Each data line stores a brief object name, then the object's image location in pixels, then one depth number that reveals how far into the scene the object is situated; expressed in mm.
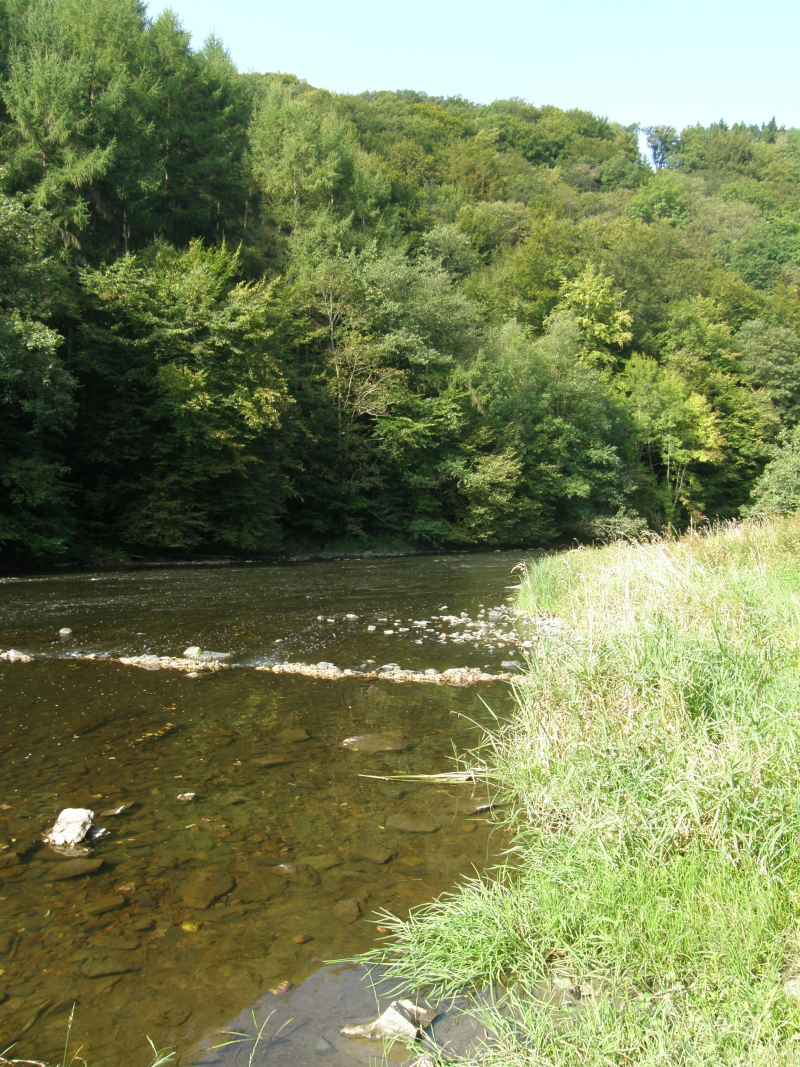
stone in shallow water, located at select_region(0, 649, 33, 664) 11550
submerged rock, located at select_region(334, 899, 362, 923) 4773
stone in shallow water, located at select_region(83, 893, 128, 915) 4793
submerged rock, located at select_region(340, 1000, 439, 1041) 3662
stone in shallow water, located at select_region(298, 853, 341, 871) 5391
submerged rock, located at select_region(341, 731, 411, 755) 7815
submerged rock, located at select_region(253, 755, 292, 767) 7339
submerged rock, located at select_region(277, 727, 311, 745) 8078
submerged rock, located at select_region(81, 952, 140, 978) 4191
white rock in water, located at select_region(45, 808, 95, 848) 5586
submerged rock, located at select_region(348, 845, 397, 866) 5490
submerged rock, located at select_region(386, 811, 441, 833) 5977
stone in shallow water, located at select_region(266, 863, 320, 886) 5207
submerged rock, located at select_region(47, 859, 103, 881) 5172
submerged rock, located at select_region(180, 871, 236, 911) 4930
